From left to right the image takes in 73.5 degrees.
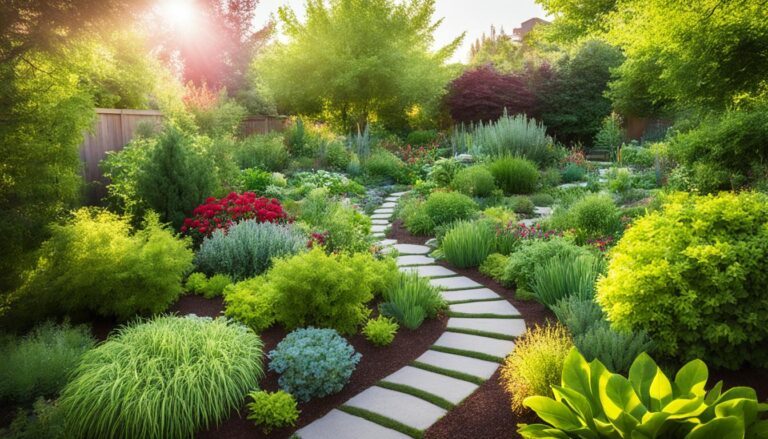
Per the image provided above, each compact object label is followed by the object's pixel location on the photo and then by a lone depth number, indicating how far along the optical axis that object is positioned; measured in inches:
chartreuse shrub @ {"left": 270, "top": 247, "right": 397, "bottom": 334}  148.3
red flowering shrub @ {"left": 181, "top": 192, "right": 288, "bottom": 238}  232.5
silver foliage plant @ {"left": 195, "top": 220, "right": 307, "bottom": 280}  201.0
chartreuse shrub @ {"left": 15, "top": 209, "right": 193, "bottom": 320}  153.3
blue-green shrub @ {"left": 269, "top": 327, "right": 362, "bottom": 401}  124.9
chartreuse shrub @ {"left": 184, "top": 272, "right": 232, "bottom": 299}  182.1
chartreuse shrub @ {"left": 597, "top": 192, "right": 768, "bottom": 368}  119.3
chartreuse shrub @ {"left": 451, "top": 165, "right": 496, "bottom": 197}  354.6
